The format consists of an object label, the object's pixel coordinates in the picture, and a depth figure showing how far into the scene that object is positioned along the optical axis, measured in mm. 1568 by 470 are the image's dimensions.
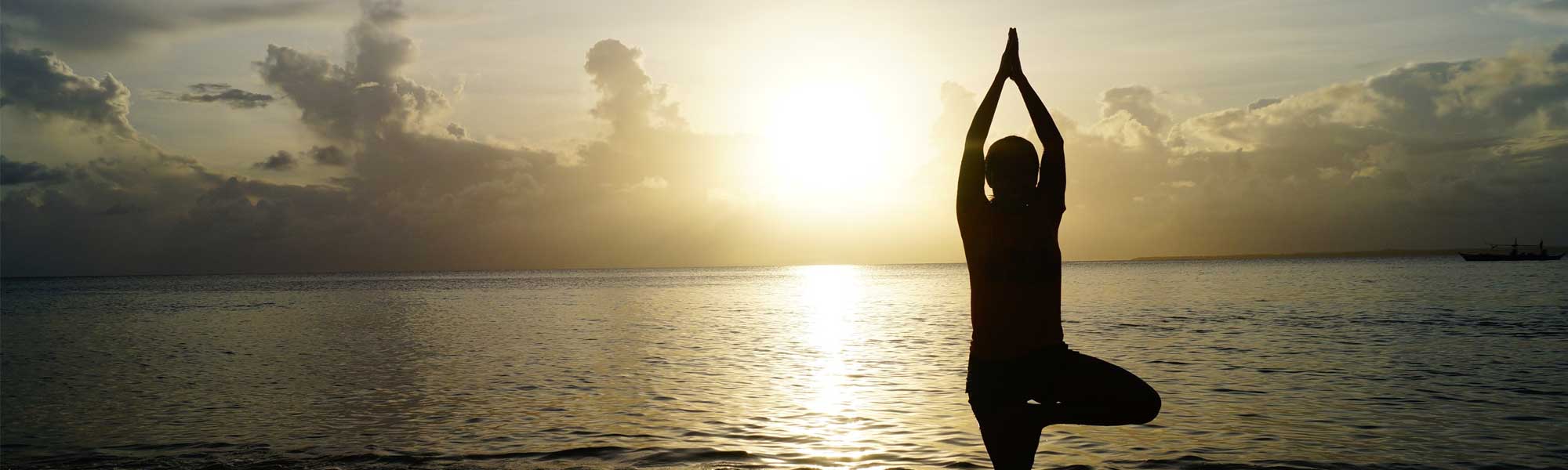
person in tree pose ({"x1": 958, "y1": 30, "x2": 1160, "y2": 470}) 4734
